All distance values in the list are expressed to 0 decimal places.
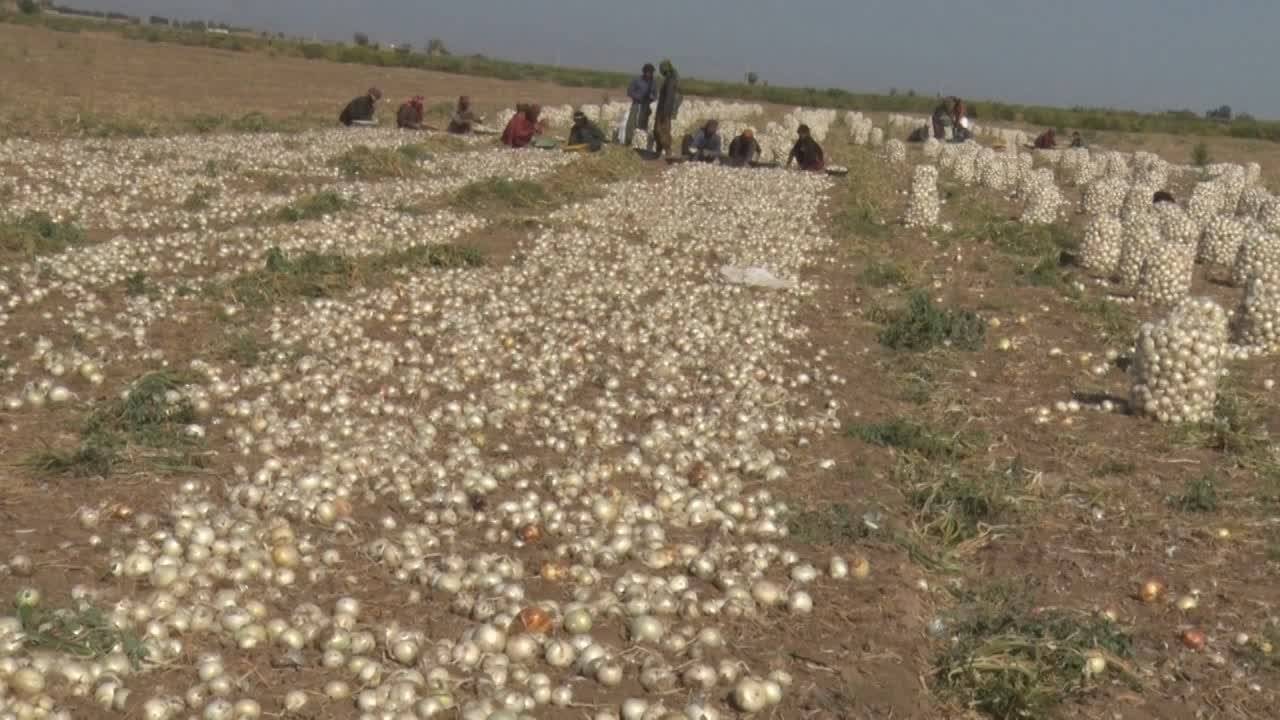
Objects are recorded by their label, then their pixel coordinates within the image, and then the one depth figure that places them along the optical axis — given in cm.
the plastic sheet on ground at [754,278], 1532
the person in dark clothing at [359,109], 3566
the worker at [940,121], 4538
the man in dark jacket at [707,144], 3175
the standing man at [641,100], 3197
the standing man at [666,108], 3023
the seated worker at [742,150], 3125
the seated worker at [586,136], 3131
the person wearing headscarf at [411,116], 3612
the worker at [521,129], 3203
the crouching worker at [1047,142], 4803
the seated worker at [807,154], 3102
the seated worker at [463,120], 3572
